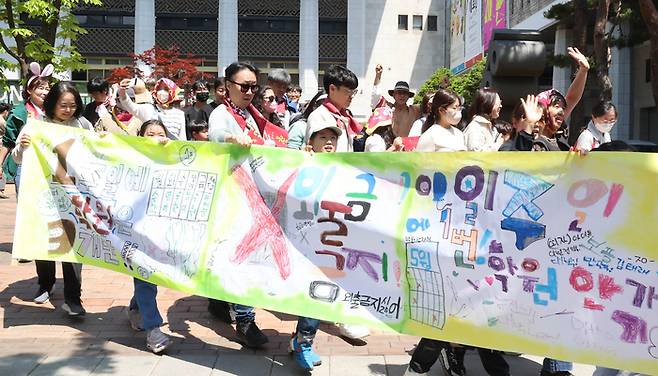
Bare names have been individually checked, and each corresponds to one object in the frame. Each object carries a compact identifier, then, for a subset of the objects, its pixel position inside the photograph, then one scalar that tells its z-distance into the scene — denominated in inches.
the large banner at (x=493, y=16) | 1260.3
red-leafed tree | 1264.8
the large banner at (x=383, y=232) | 135.6
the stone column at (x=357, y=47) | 1616.6
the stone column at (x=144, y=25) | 1535.4
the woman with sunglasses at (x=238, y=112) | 180.7
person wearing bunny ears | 224.8
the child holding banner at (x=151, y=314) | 185.0
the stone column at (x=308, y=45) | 1567.4
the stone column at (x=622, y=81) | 1006.4
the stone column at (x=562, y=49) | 1057.5
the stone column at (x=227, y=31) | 1558.8
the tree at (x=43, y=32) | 518.6
